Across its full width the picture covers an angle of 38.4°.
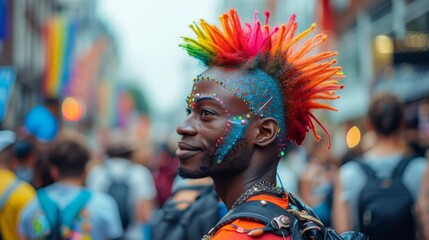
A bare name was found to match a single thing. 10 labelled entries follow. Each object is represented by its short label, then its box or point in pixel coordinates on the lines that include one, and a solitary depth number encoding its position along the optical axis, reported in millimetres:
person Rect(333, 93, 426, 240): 4246
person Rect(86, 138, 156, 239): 7461
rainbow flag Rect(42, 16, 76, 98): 16719
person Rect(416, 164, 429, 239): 4109
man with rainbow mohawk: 2305
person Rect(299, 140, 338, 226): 6332
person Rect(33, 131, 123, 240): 4520
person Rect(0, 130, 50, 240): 4590
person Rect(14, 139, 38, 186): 5771
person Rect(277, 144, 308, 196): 6719
